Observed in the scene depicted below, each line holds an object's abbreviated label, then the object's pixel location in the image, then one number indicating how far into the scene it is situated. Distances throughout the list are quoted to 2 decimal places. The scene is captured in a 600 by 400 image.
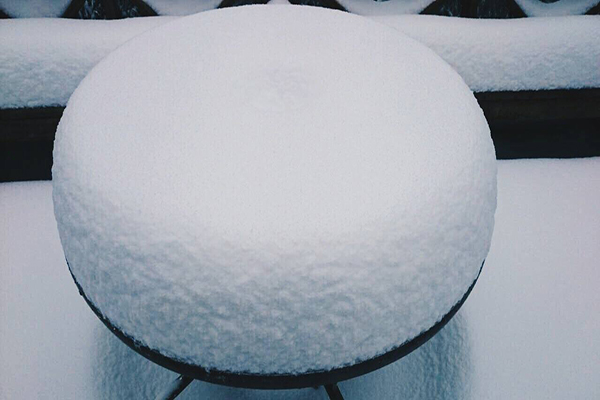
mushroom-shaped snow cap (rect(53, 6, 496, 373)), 0.39
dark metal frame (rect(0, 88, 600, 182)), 0.94
